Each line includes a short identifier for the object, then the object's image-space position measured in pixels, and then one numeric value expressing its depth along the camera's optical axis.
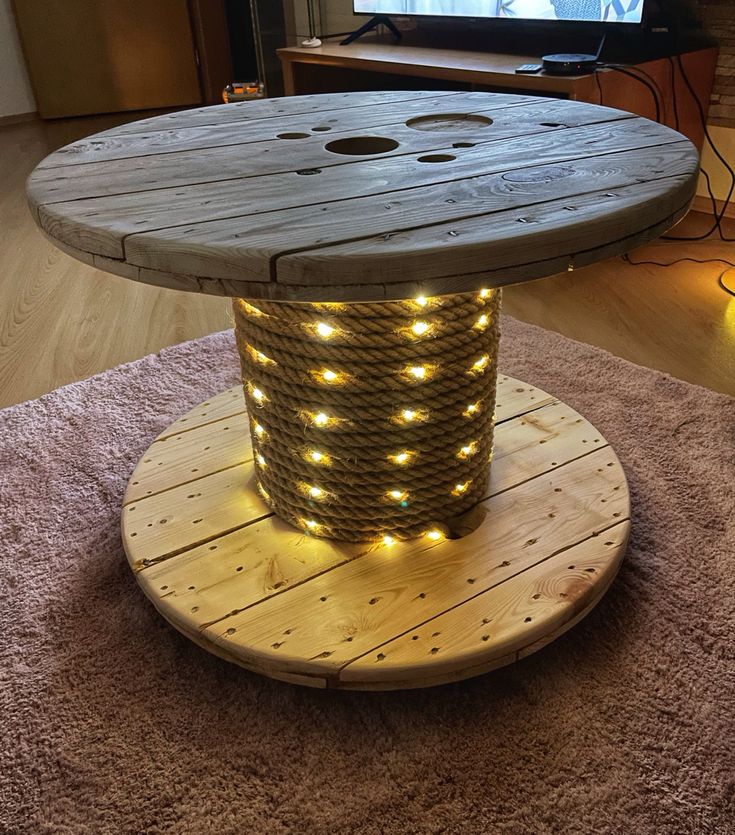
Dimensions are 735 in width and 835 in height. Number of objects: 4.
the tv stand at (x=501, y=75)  1.94
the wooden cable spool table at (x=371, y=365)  0.69
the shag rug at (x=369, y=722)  0.80
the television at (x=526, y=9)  2.05
